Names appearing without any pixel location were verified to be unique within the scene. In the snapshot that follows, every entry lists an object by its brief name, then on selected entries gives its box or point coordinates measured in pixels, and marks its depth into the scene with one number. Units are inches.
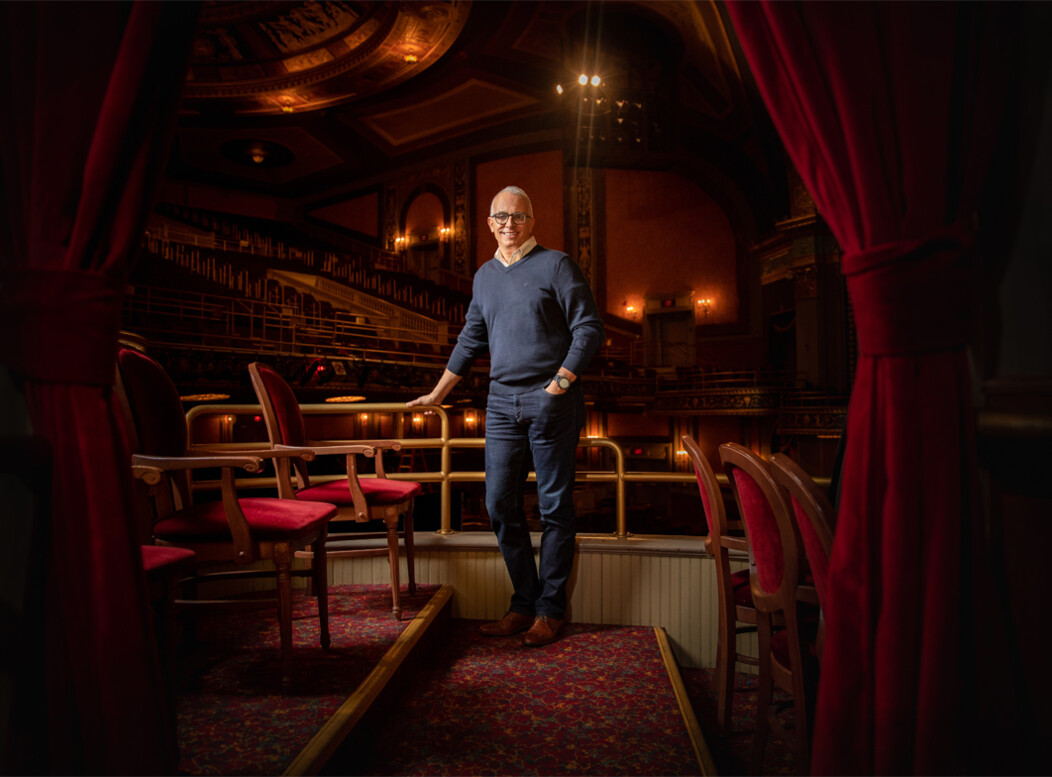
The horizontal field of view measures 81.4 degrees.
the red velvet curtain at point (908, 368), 34.6
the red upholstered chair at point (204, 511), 57.9
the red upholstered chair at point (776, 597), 46.1
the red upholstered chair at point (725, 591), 66.7
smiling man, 79.4
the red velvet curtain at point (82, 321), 37.4
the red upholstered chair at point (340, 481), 80.6
